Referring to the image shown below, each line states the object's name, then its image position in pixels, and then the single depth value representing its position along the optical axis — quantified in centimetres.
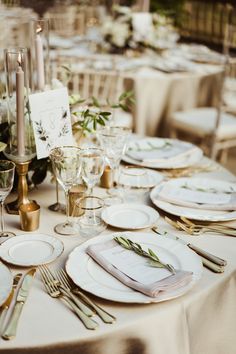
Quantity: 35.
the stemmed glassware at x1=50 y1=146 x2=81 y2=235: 131
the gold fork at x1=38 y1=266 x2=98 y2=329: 98
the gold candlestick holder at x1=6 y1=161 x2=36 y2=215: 139
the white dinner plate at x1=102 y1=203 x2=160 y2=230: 140
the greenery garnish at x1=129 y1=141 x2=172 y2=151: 198
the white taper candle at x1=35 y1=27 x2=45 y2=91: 149
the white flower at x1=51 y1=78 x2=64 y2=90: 154
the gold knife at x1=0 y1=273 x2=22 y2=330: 100
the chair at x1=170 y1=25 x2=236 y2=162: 346
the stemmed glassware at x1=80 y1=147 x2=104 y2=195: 135
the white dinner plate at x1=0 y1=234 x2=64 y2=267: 119
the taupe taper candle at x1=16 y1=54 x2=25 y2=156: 130
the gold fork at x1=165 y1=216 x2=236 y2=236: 138
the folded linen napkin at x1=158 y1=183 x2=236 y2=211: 153
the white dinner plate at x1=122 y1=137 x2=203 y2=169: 185
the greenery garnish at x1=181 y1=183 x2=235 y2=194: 164
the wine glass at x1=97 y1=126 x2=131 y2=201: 153
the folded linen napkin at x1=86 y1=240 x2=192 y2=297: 107
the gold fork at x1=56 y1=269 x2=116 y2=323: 100
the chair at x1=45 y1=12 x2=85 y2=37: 581
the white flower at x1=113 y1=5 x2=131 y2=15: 385
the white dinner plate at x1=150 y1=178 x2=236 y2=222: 145
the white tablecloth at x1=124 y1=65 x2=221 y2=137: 344
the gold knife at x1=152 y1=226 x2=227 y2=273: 119
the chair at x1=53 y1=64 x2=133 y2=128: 315
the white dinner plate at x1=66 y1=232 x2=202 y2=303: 106
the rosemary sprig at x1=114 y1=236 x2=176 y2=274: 116
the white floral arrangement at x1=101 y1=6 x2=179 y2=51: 383
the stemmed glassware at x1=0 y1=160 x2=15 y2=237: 126
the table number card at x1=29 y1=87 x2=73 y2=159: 140
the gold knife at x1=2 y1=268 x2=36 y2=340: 95
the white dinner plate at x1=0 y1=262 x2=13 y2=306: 104
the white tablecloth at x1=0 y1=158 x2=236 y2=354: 95
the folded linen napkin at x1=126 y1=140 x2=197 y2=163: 188
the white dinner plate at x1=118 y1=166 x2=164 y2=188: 155
